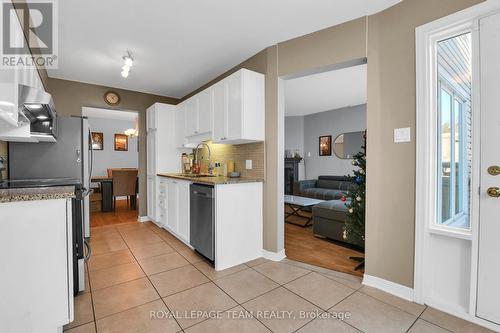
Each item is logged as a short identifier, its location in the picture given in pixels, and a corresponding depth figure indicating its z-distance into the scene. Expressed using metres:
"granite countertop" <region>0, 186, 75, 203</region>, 1.24
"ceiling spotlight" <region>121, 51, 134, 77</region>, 2.86
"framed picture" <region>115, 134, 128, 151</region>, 7.46
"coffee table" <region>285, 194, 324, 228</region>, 3.94
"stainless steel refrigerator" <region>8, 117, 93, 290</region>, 2.37
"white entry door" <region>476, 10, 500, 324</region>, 1.54
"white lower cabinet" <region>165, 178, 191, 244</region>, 3.07
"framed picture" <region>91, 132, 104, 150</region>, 7.07
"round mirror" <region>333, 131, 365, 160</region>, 5.85
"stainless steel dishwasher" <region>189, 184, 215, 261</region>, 2.49
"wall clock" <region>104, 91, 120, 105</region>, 4.13
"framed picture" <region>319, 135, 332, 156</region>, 6.41
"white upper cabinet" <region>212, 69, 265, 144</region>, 2.69
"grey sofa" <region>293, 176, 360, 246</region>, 3.19
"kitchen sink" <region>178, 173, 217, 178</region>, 3.75
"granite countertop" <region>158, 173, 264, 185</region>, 2.47
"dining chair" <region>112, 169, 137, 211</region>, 5.27
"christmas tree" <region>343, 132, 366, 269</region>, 2.48
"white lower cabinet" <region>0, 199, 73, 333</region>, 1.24
